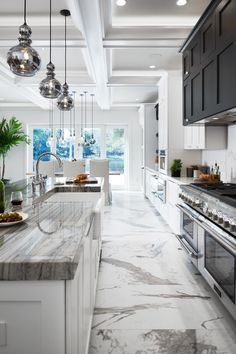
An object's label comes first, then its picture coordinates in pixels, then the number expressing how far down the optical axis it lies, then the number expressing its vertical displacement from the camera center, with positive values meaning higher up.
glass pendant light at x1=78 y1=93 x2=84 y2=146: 9.18 +1.16
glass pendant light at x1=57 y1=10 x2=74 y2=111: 4.41 +0.87
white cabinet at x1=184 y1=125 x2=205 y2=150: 4.54 +0.43
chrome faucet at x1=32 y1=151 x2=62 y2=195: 2.98 -0.16
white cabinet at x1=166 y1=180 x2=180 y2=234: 4.56 -0.61
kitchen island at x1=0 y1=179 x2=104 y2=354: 1.12 -0.47
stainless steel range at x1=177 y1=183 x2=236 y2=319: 2.19 -0.56
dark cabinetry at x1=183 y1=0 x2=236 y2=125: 2.64 +0.99
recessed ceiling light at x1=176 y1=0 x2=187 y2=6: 3.50 +1.78
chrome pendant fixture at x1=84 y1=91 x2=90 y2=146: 9.28 +1.62
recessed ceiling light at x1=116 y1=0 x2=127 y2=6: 3.49 +1.77
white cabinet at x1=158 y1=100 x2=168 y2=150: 5.87 +0.75
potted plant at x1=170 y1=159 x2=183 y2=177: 5.45 -0.07
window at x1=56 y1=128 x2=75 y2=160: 10.84 +0.70
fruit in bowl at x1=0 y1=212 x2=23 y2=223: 1.69 -0.28
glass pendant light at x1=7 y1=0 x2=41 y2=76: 2.38 +0.81
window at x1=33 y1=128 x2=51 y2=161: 10.94 +0.84
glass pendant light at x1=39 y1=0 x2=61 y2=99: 3.36 +0.83
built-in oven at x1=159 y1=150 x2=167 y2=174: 5.96 +0.07
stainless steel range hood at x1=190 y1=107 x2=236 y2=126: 3.06 +0.52
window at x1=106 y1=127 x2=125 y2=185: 10.92 +0.54
